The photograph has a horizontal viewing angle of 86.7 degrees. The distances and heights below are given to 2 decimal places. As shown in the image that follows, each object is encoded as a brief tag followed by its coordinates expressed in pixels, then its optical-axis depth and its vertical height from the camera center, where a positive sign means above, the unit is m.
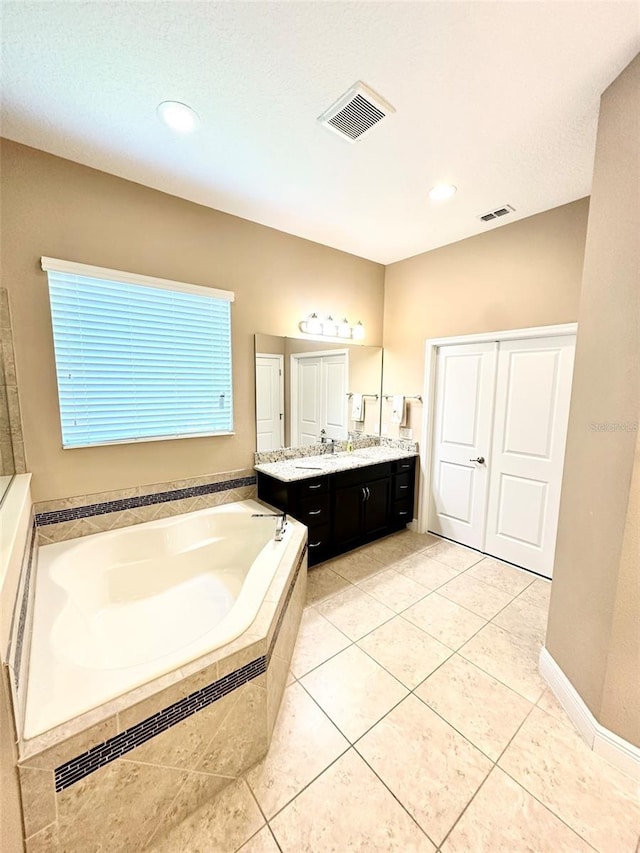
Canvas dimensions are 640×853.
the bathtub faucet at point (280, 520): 2.28 -0.96
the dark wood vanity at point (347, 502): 2.71 -1.01
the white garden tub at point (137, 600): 1.19 -1.11
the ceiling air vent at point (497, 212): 2.51 +1.34
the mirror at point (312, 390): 2.97 -0.02
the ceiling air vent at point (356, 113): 1.52 +1.31
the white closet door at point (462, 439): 3.10 -0.48
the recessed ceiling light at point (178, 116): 1.60 +1.31
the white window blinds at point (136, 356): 2.08 +0.21
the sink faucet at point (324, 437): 3.43 -0.50
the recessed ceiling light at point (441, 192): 2.24 +1.32
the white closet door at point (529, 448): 2.66 -0.49
